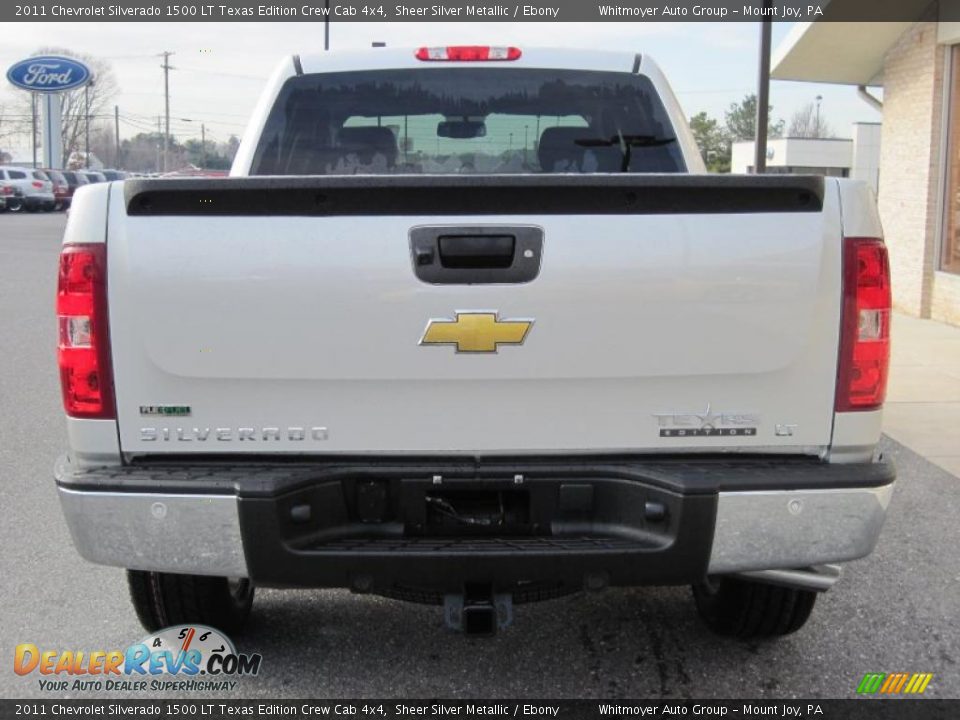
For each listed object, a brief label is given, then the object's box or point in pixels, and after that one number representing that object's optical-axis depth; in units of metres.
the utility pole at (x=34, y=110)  92.82
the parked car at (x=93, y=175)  53.03
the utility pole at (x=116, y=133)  120.83
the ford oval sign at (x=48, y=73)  56.56
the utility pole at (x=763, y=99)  12.76
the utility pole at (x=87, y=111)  101.49
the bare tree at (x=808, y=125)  100.34
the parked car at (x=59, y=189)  47.72
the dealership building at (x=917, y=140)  13.40
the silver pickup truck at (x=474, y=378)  3.06
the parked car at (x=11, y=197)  45.19
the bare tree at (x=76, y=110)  105.06
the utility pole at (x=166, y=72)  96.81
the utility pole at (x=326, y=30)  25.59
